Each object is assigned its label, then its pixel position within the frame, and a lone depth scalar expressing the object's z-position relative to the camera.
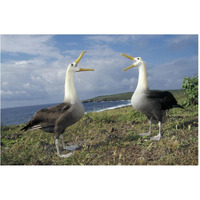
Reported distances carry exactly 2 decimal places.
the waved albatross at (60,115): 3.25
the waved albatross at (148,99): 3.44
